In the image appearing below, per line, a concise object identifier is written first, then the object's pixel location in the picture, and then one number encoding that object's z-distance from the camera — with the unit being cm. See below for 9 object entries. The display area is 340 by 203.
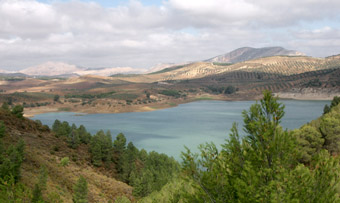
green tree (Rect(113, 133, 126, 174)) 6122
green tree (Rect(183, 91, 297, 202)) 1076
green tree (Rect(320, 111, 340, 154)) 4497
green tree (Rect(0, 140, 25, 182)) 2837
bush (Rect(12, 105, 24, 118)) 5892
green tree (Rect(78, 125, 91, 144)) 6500
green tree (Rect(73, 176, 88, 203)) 3181
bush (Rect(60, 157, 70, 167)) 4509
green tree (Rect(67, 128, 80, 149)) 5853
